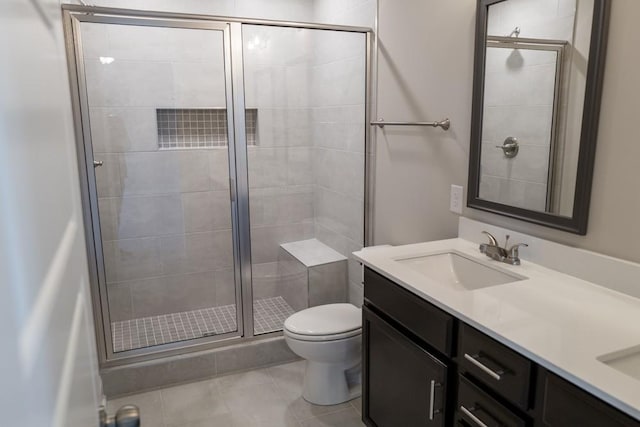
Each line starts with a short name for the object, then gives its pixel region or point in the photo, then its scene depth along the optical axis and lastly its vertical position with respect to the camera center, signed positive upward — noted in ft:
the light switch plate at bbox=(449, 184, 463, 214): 7.25 -1.22
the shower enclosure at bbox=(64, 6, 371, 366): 9.66 -1.09
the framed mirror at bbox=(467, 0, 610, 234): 5.19 +0.13
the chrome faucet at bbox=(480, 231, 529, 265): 6.03 -1.71
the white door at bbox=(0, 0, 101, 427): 0.81 -0.26
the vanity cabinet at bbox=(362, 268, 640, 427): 3.79 -2.54
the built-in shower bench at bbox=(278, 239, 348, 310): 10.54 -3.44
